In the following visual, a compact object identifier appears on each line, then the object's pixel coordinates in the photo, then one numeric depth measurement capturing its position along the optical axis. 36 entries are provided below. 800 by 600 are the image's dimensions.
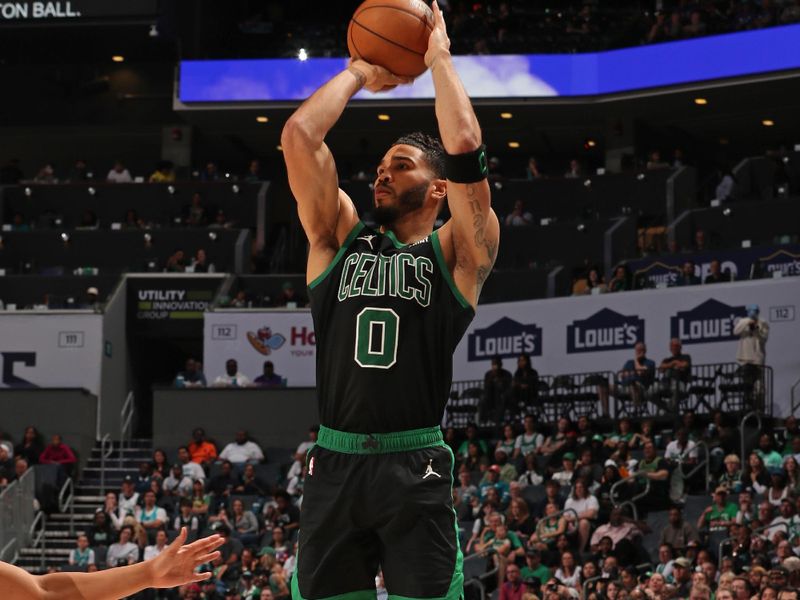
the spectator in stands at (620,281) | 26.45
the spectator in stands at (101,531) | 22.12
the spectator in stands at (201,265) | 30.94
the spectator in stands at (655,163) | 31.02
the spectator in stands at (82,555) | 21.25
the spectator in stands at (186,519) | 21.80
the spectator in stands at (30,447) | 25.83
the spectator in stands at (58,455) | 26.03
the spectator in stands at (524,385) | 24.84
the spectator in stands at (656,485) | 19.41
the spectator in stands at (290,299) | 29.08
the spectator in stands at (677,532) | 17.56
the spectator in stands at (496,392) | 24.84
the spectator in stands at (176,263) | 30.89
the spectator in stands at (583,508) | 18.34
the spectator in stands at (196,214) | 32.38
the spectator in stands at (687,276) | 25.80
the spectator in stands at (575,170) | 32.28
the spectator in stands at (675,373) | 23.33
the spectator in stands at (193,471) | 23.95
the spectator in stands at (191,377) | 27.75
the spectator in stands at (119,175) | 34.19
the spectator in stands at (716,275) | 25.38
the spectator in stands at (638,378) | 23.78
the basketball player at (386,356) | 5.36
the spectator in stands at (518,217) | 30.56
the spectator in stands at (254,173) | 34.12
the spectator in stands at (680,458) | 19.41
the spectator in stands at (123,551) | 20.97
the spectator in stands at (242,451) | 25.30
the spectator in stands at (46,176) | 34.12
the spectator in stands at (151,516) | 21.97
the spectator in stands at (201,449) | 25.38
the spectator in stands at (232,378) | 27.64
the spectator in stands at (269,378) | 27.78
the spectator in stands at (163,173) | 33.97
